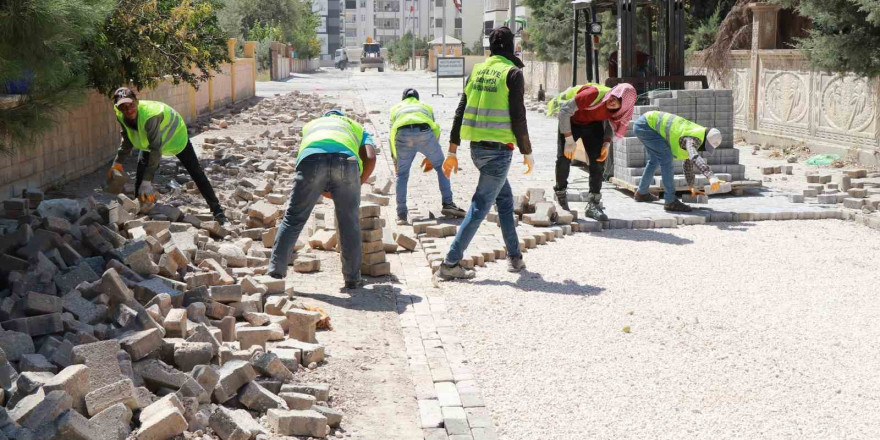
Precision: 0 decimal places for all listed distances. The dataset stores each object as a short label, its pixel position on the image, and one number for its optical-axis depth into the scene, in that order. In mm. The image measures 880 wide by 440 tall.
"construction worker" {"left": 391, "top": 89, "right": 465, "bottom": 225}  9641
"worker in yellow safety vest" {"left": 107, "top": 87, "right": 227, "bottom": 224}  8656
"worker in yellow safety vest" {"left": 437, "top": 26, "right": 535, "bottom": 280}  7332
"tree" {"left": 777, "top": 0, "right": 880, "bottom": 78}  12578
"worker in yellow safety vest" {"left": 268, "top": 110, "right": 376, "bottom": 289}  6840
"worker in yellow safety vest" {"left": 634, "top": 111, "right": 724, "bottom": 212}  9680
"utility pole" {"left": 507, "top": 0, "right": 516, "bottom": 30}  28109
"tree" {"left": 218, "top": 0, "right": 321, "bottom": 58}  63125
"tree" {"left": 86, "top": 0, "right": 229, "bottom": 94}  11703
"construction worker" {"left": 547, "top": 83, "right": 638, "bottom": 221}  9258
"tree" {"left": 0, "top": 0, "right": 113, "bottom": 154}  4848
